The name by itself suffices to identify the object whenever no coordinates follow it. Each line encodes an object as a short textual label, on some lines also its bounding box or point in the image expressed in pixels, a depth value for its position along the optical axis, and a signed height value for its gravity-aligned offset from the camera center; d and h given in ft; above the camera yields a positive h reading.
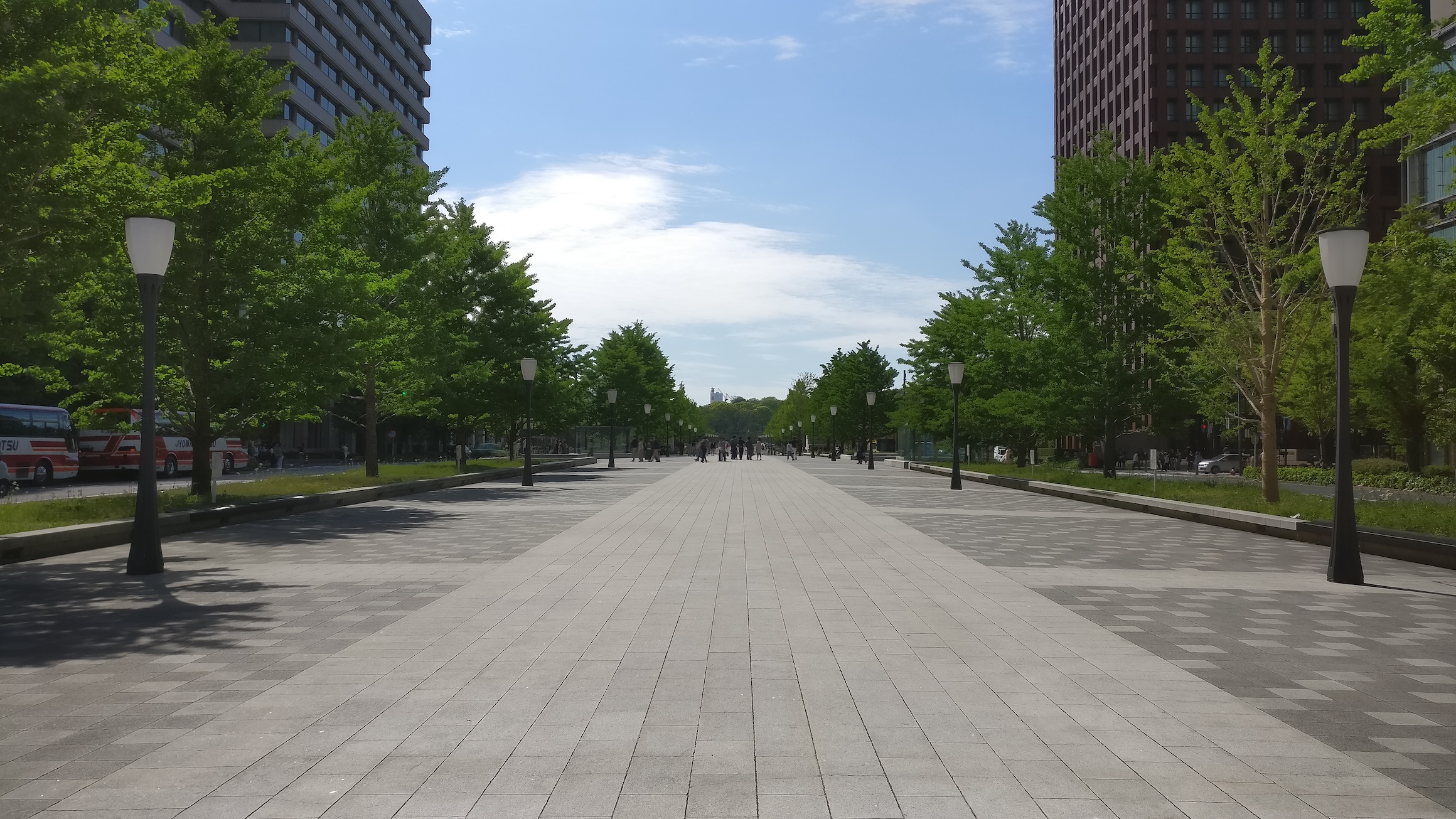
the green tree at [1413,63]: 53.21 +20.03
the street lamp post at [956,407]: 106.93 +3.33
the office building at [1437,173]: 128.77 +38.50
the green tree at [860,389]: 252.01 +12.31
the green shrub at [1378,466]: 131.85 -3.54
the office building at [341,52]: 218.38 +92.34
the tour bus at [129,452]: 124.26 -2.31
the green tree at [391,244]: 99.45 +20.18
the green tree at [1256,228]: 72.74 +15.68
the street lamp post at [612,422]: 178.19 +2.57
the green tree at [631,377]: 258.16 +15.46
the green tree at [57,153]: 42.24 +12.40
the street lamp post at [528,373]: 105.09 +6.45
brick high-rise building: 243.81 +93.16
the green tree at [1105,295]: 100.22 +14.38
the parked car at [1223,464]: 183.93 -4.56
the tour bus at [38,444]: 105.29 -1.09
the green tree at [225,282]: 63.21 +9.88
